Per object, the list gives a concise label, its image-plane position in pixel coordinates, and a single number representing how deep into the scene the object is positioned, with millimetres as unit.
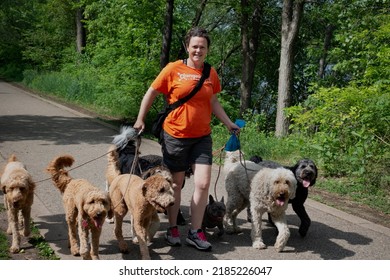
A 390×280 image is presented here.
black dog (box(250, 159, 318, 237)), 5512
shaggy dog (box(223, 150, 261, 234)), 5697
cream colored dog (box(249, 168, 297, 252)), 5117
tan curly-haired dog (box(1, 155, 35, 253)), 4902
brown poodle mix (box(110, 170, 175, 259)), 4527
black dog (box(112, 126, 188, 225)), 5773
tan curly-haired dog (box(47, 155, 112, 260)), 4344
